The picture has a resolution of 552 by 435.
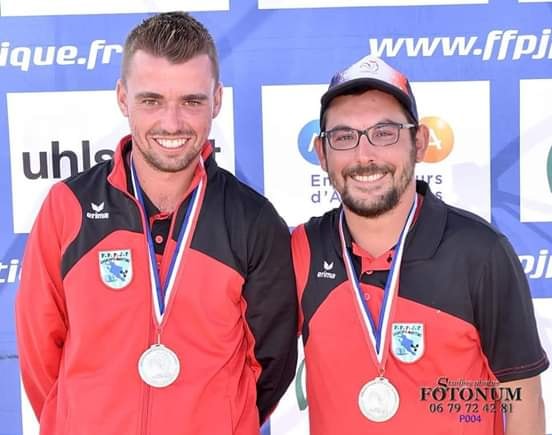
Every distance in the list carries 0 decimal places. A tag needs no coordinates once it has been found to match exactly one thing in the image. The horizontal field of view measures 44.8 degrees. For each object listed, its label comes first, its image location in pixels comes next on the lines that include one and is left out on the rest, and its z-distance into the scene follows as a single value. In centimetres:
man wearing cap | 168
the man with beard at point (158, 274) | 169
